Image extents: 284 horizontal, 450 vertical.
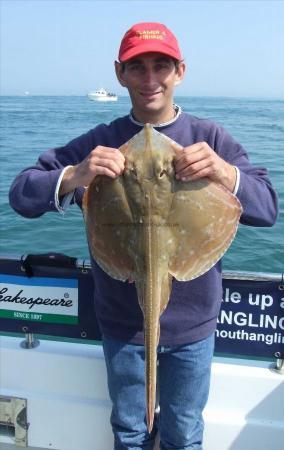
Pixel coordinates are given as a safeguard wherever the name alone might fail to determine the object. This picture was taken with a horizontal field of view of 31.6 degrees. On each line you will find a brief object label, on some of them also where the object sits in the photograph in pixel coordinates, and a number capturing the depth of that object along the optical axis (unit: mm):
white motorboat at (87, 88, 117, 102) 75688
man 2242
